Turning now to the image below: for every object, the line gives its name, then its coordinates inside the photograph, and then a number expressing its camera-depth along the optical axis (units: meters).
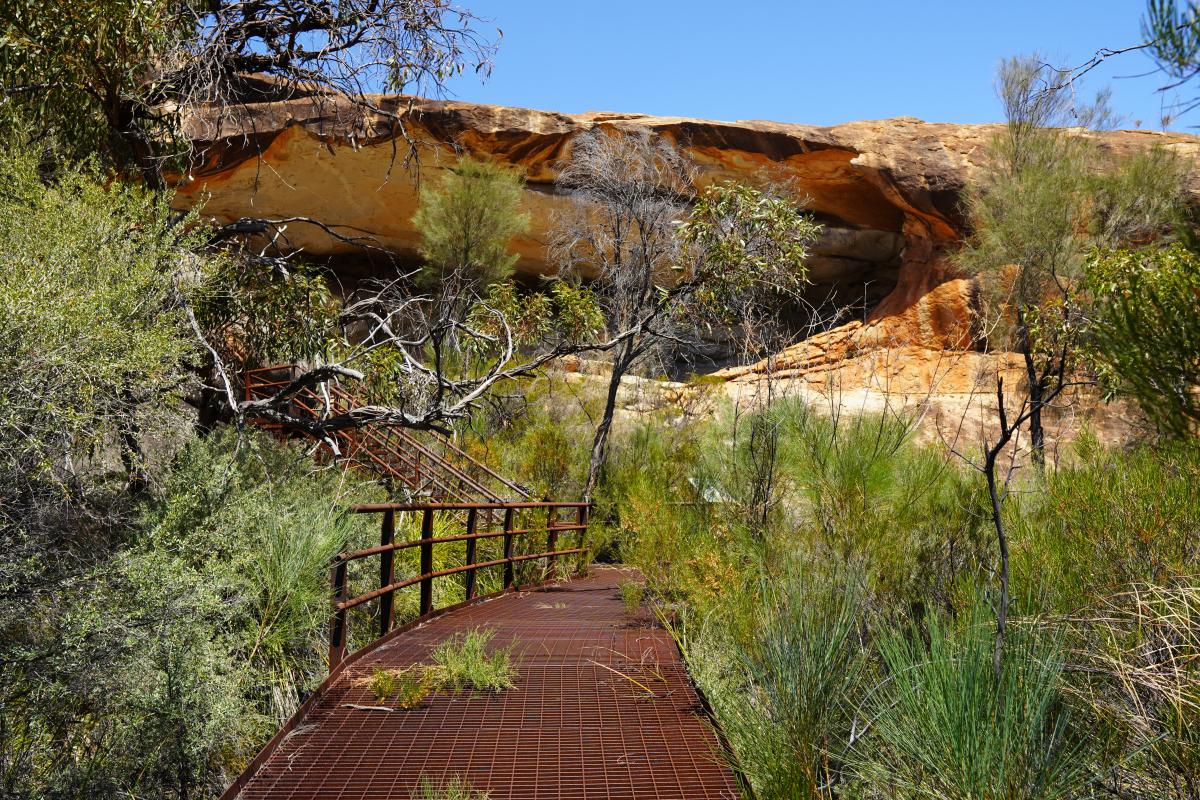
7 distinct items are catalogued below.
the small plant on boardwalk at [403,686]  5.23
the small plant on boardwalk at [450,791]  3.78
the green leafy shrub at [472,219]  20.88
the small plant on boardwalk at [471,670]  5.53
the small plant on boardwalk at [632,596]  8.17
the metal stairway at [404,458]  11.92
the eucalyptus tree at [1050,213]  18.00
